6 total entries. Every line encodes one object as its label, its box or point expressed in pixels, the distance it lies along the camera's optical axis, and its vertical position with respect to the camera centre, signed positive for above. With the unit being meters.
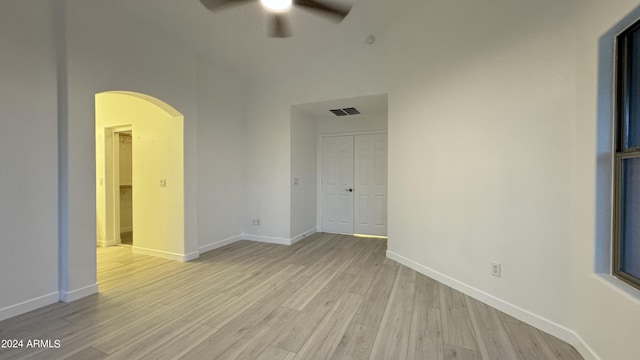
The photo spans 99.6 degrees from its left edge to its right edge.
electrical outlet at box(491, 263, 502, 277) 2.41 -0.83
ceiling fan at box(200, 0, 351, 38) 1.66 +1.08
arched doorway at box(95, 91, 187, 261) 3.79 +0.20
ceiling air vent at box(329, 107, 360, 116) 4.99 +1.26
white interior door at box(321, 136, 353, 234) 5.61 -0.14
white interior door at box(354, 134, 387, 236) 5.35 -0.16
